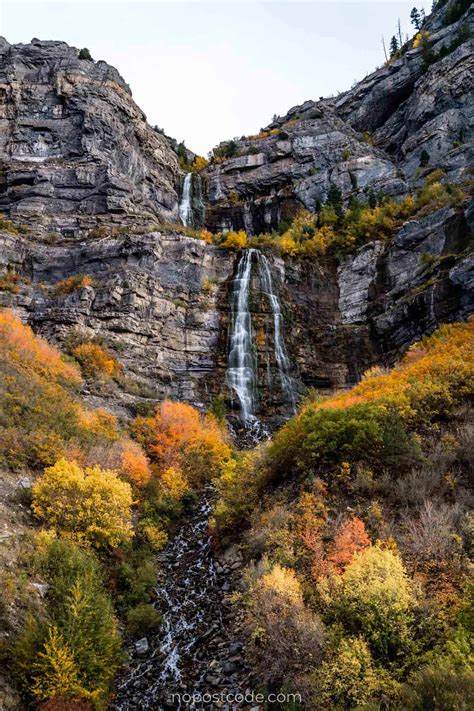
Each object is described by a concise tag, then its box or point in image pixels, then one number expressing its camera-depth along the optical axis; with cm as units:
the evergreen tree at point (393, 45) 9381
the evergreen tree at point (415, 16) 9394
